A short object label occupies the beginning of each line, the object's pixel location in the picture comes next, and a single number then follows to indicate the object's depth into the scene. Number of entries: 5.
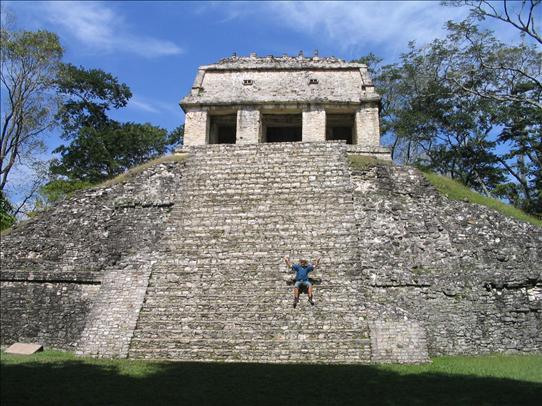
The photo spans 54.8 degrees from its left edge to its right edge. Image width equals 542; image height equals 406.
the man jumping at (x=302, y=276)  8.90
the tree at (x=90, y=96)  25.17
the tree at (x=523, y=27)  15.58
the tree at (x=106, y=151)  24.64
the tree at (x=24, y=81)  19.86
